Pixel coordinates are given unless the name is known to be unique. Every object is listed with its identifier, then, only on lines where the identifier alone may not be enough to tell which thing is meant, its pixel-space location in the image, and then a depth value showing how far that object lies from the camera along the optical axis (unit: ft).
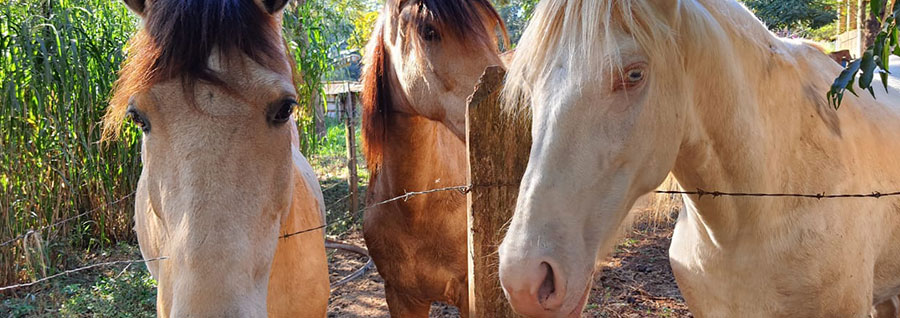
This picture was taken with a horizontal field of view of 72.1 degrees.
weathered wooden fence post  5.47
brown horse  9.43
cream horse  4.82
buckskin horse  4.87
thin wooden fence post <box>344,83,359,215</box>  22.74
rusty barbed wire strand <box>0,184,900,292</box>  5.92
